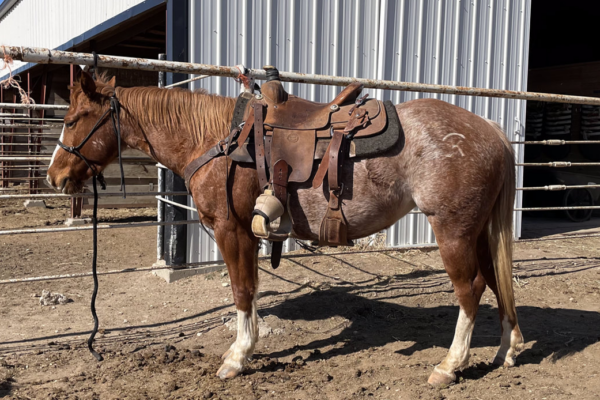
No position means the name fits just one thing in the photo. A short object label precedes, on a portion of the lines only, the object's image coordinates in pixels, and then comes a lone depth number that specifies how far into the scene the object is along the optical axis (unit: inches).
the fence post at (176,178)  200.4
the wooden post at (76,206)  325.9
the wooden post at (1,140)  452.0
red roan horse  111.0
